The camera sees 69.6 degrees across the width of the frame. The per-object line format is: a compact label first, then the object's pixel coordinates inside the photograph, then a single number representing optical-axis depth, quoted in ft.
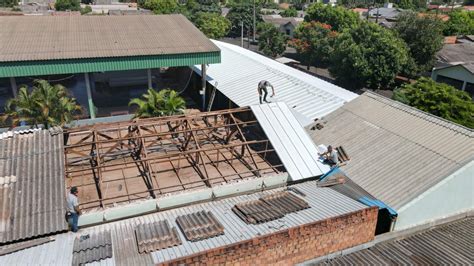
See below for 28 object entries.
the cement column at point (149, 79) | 97.04
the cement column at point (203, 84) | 95.33
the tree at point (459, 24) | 214.28
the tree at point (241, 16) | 246.27
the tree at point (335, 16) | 206.08
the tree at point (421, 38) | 128.06
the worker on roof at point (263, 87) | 64.03
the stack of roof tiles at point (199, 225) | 37.29
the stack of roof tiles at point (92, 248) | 33.59
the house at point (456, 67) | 115.85
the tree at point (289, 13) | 348.18
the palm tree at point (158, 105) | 72.48
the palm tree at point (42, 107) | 66.33
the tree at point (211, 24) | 202.80
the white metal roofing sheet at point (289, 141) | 50.47
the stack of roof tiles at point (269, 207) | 40.40
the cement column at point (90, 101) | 89.35
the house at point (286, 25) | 240.65
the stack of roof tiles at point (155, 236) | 35.33
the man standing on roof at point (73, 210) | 38.04
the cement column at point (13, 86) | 88.37
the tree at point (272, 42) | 172.86
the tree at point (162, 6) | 267.92
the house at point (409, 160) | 45.06
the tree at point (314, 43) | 154.40
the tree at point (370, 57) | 112.98
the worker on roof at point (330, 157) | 51.65
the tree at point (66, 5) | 274.57
